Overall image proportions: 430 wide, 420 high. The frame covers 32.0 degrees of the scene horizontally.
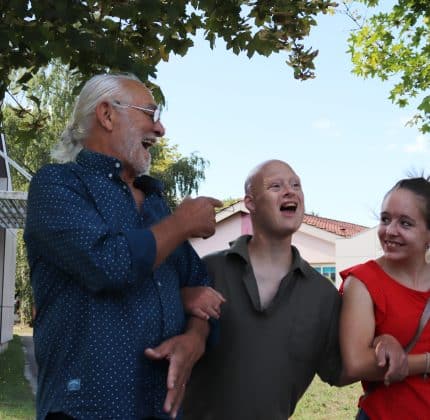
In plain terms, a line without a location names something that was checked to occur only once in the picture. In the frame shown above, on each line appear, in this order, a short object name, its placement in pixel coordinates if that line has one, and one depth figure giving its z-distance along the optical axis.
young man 3.01
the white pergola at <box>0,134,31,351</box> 16.33
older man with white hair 2.23
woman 2.89
